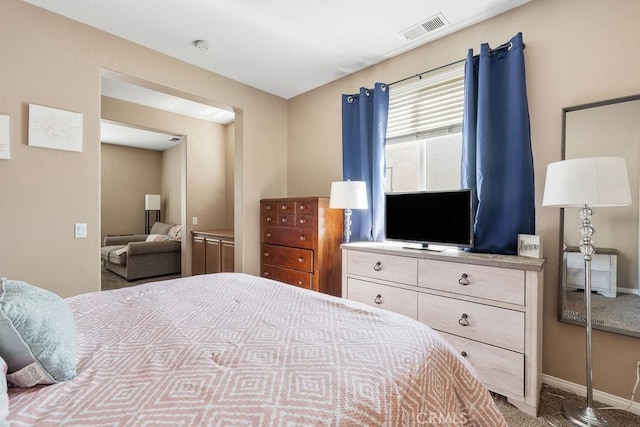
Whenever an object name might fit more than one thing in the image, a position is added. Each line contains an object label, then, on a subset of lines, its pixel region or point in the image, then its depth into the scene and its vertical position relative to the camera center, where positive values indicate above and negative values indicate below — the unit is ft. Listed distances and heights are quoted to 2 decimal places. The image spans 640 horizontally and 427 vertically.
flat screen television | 7.08 -0.12
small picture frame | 6.31 -0.72
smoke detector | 8.68 +5.11
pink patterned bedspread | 2.23 -1.49
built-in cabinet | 12.80 -1.84
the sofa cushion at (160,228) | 20.30 -1.09
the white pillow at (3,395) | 1.94 -1.30
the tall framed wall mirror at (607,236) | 5.82 -0.49
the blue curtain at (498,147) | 6.86 +1.62
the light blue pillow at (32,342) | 2.44 -1.15
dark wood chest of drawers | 9.62 -1.08
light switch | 7.71 -0.45
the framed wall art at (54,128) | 7.04 +2.13
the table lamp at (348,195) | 9.07 +0.56
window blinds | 8.38 +3.36
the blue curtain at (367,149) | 9.53 +2.19
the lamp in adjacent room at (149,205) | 22.79 +0.63
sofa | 15.93 -2.53
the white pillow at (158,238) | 17.75 -1.54
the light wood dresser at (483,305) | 5.64 -2.04
